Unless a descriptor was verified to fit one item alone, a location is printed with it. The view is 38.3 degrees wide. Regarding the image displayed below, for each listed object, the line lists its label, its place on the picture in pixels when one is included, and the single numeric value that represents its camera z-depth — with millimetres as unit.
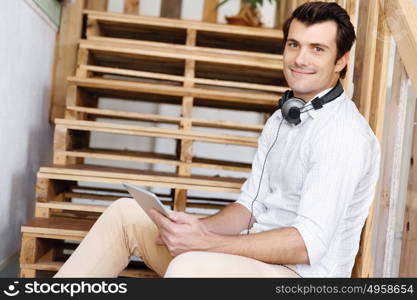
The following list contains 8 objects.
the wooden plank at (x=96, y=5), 3807
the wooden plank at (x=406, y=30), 1612
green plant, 3722
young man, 1451
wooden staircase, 2303
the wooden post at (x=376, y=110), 1754
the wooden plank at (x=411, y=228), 1650
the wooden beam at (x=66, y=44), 3232
